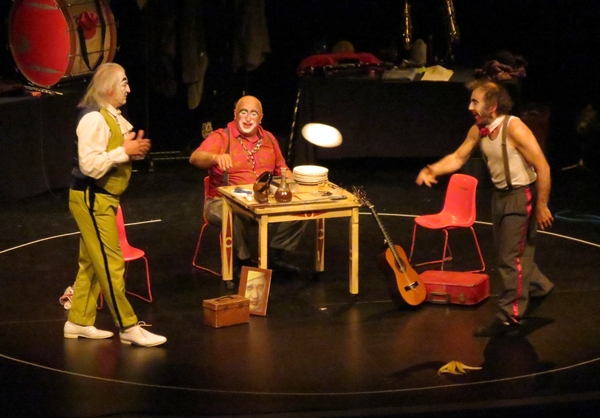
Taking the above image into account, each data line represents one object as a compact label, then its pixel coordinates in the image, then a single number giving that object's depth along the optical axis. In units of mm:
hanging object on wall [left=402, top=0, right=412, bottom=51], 17045
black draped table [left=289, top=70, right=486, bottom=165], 16231
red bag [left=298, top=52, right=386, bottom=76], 16406
